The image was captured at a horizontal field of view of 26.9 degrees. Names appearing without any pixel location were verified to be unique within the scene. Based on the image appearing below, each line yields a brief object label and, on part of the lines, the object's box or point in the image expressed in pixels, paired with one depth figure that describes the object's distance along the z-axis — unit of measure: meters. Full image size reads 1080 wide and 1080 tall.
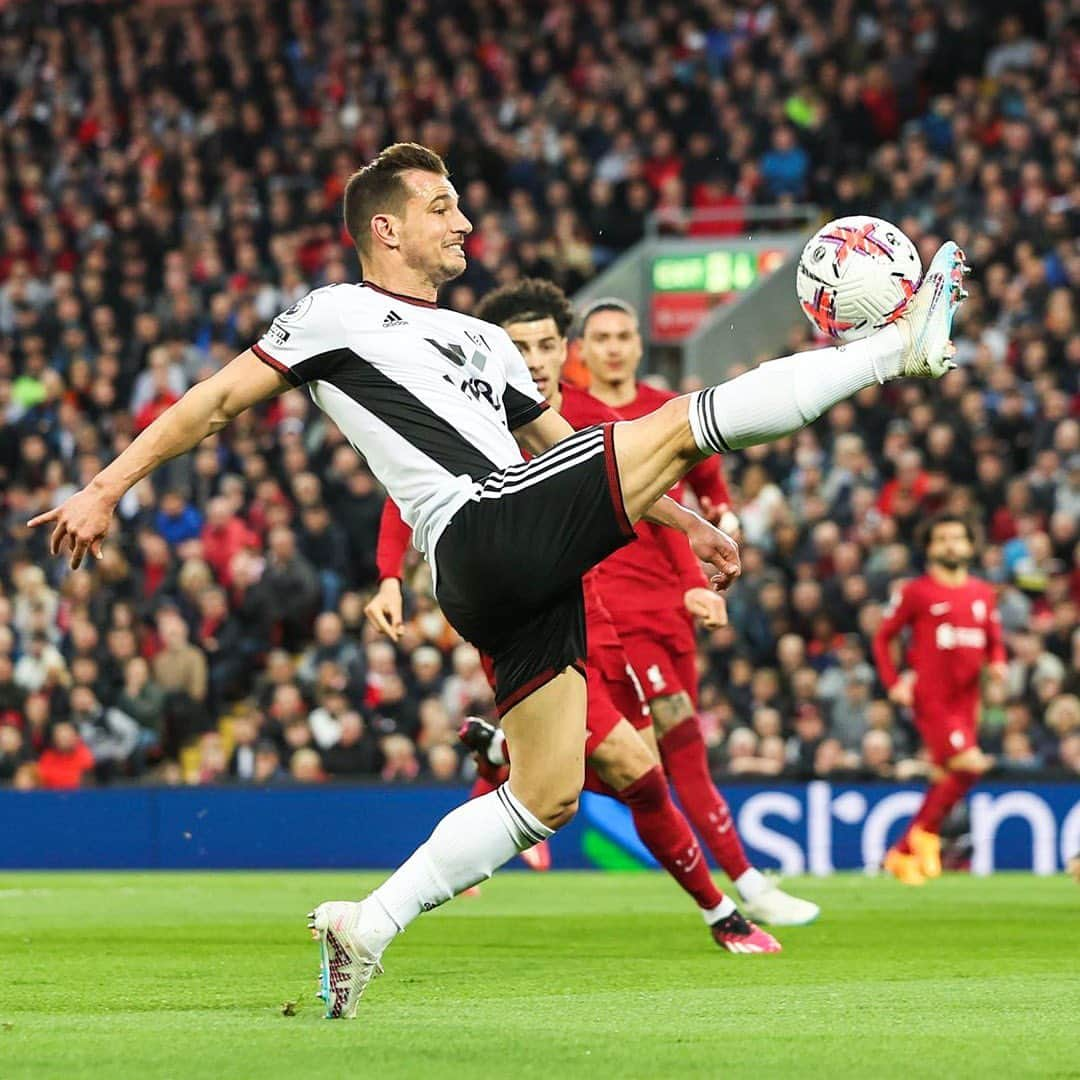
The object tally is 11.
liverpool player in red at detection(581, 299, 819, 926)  8.82
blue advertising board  14.87
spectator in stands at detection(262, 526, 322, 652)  18.25
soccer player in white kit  5.37
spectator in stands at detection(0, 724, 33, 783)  17.58
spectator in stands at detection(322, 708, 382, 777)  16.52
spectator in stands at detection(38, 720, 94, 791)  17.42
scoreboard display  20.84
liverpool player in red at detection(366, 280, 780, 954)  7.76
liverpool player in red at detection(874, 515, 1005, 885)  13.59
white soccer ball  5.74
